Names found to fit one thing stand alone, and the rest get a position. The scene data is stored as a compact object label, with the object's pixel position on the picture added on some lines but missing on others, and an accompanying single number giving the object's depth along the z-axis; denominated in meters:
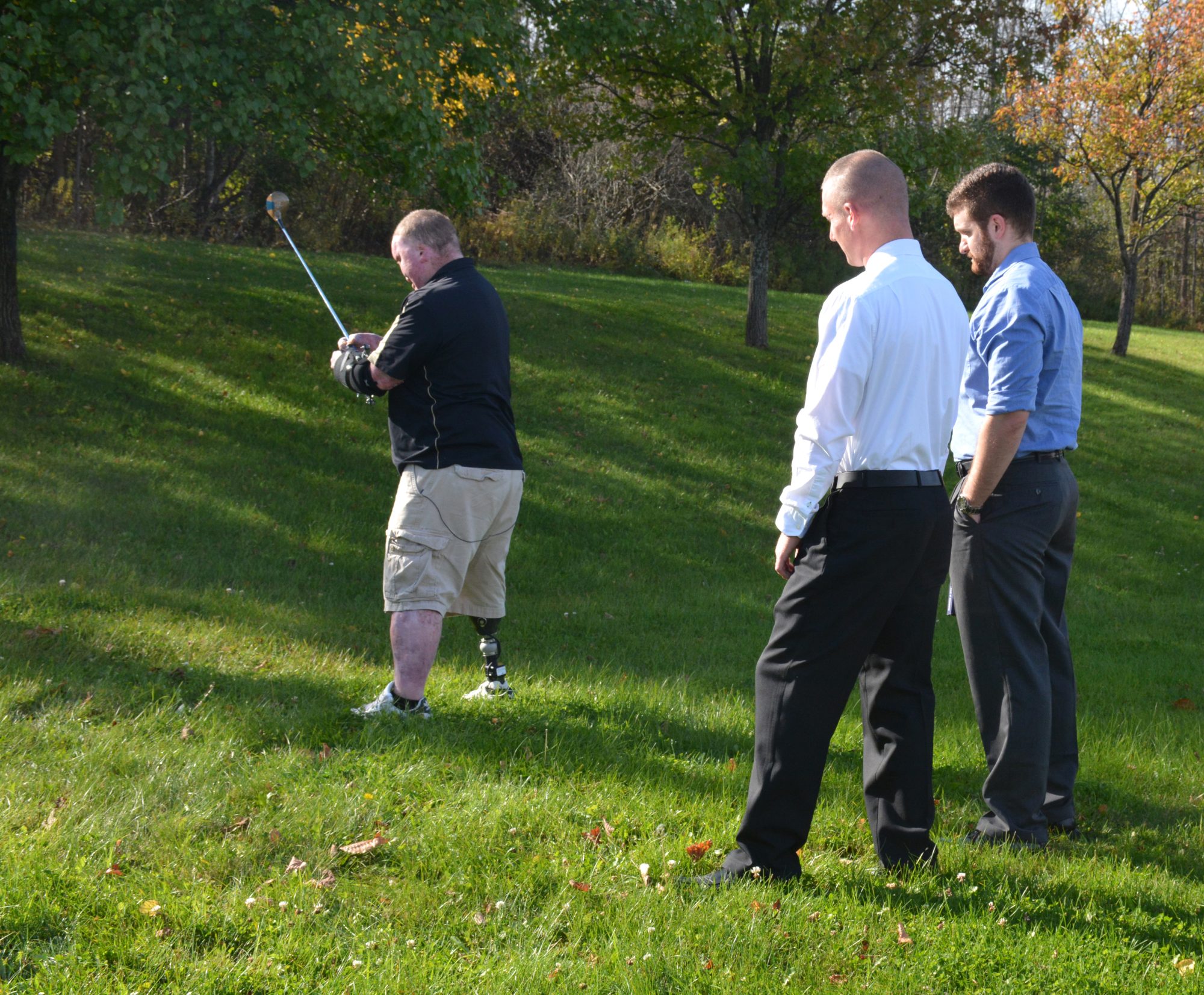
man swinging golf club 4.80
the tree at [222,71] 8.57
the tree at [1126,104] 19.67
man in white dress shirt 3.27
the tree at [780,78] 14.97
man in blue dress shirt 3.99
